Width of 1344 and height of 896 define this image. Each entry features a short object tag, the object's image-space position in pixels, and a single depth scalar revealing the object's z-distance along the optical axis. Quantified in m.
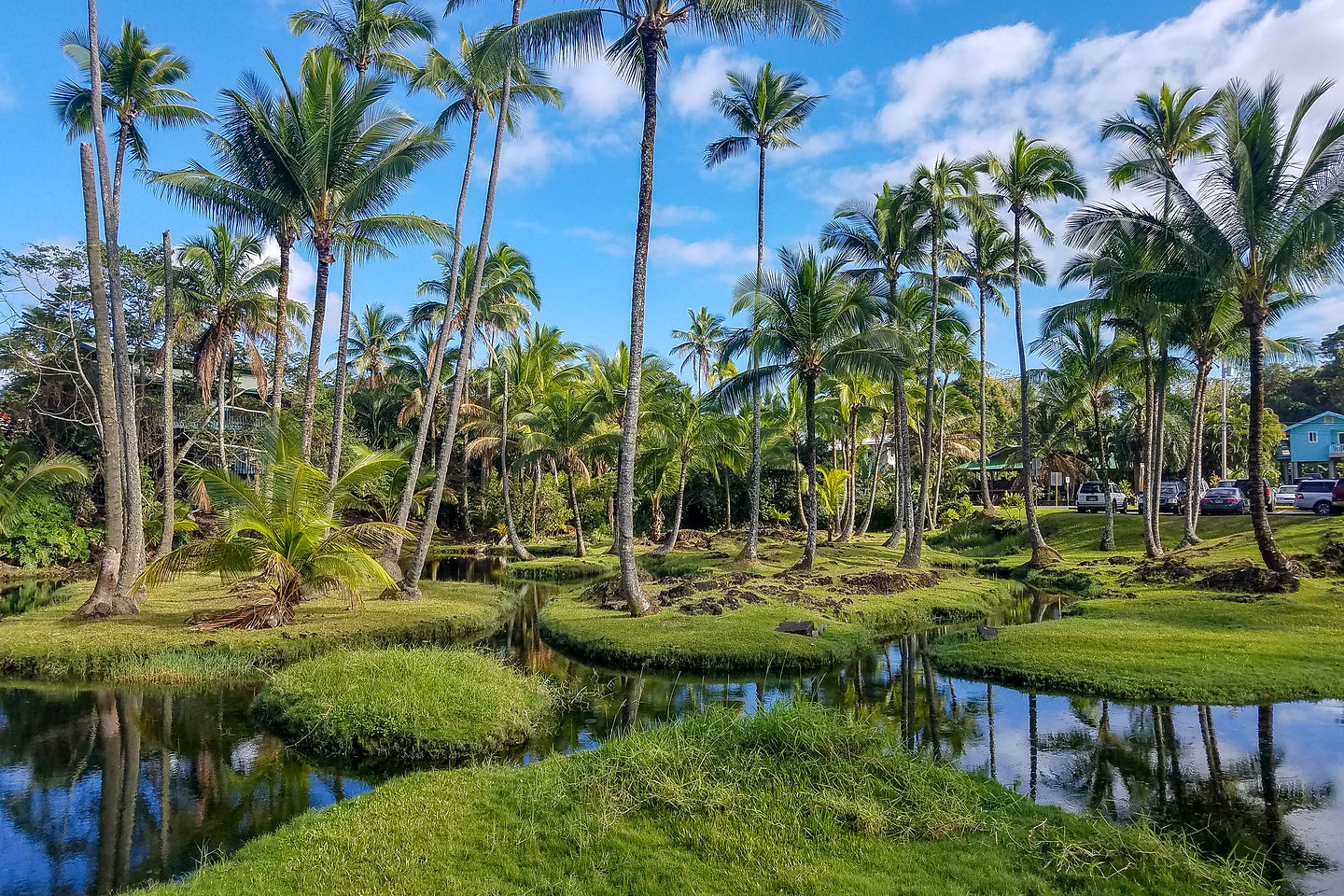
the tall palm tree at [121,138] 15.02
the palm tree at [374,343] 43.91
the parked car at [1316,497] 27.67
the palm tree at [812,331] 21.47
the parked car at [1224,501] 30.98
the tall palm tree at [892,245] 25.97
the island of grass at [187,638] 12.16
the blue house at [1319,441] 44.78
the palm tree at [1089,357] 27.47
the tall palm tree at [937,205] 24.81
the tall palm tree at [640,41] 14.84
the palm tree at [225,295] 26.20
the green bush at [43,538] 24.72
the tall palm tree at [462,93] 19.38
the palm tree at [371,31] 19.45
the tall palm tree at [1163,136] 22.67
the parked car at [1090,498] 37.88
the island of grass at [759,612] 13.80
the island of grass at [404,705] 9.07
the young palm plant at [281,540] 14.23
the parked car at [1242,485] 31.03
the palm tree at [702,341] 53.75
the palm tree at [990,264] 29.31
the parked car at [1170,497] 36.44
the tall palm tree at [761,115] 23.86
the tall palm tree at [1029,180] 24.73
